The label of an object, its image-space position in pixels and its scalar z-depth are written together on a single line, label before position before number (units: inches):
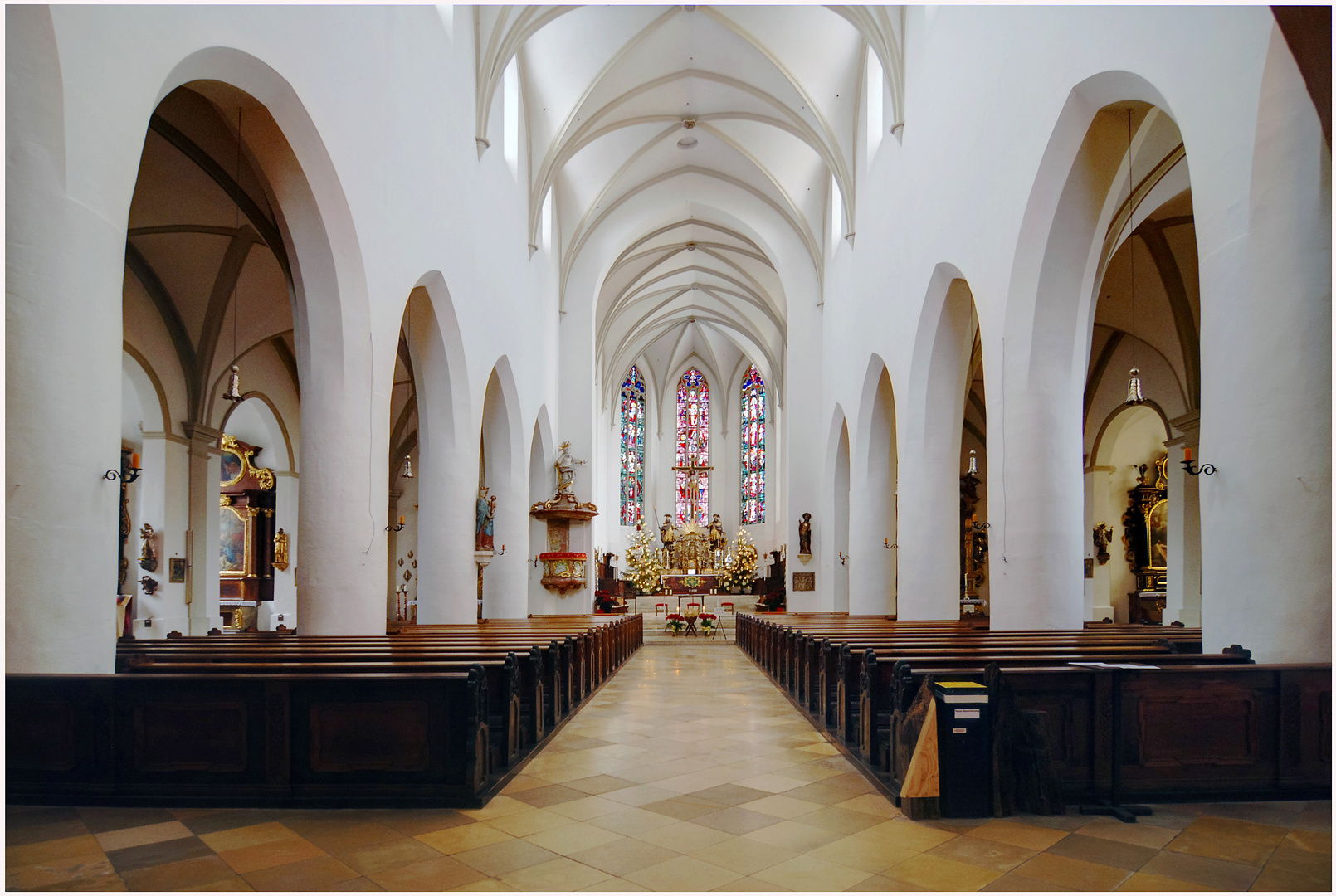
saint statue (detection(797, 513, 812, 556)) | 872.3
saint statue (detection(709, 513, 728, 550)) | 1325.0
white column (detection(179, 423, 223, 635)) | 578.6
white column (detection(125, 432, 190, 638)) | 550.9
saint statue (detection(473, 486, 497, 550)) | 506.3
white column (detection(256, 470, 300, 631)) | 783.1
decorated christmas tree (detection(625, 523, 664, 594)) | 1155.3
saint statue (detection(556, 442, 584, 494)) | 821.2
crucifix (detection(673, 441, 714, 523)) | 1390.1
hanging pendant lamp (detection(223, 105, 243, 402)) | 289.0
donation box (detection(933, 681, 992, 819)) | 172.4
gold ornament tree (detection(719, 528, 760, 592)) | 1144.8
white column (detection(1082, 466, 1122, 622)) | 762.8
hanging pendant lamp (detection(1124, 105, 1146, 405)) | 317.7
